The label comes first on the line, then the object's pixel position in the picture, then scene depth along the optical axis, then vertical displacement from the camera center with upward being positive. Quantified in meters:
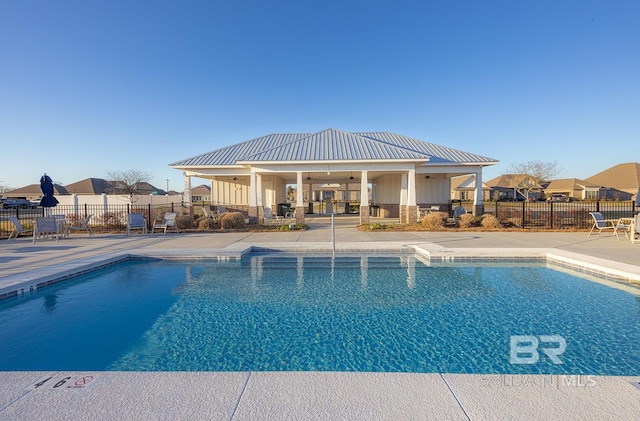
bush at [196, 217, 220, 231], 14.55 -0.93
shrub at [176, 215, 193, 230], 14.73 -0.82
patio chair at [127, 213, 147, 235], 13.37 -0.73
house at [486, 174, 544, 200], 49.78 +2.16
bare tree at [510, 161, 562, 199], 41.84 +4.17
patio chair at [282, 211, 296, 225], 16.61 -0.86
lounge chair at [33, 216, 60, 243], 11.51 -0.75
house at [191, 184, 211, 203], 64.90 +2.66
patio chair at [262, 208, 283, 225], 16.17 -0.71
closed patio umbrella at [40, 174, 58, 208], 12.48 +0.60
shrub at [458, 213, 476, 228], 14.56 -0.83
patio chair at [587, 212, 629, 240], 11.92 -0.74
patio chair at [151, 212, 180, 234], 13.53 -0.83
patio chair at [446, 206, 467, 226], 14.95 -0.67
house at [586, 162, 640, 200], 46.50 +3.52
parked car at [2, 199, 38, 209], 37.88 +0.37
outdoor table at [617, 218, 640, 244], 10.34 -0.93
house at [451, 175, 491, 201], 52.08 +1.80
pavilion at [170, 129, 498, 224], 15.46 +1.97
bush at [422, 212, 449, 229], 14.30 -0.78
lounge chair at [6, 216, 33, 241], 11.69 -0.90
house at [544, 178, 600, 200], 49.22 +2.51
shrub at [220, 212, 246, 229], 14.78 -0.79
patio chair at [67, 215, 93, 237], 12.93 -0.88
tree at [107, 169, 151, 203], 38.41 +3.49
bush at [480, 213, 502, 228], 14.32 -0.88
